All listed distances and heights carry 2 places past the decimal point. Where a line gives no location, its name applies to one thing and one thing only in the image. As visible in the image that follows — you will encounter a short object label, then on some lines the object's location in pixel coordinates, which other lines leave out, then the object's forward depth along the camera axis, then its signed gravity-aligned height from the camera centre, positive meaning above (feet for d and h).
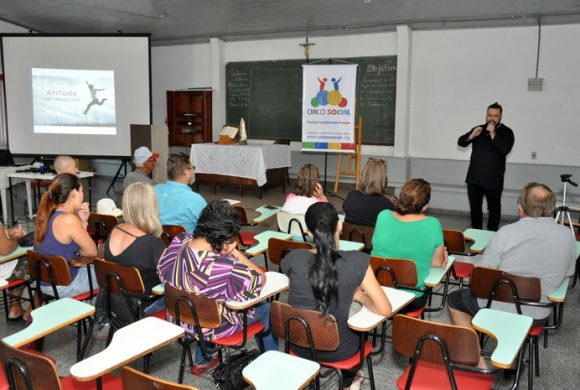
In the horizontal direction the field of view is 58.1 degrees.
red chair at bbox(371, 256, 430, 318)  9.32 -2.55
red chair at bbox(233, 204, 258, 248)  14.26 -3.04
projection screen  28.91 +2.19
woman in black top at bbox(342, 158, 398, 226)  12.48 -1.62
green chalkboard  28.96 +1.97
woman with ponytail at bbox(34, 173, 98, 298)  10.30 -2.05
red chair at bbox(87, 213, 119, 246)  13.60 -2.57
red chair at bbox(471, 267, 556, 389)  8.80 -2.65
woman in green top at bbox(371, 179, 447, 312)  9.55 -1.88
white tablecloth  27.86 -1.69
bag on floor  8.47 -4.00
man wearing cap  16.52 -1.25
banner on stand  25.58 +1.14
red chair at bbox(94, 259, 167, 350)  9.00 -2.95
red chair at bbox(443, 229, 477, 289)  11.48 -2.80
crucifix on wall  30.73 +4.85
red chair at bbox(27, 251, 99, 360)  9.59 -2.73
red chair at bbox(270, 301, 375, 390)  7.17 -2.82
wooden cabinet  34.45 +0.58
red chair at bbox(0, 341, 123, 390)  5.68 -2.68
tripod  15.27 -2.18
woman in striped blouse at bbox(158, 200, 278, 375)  7.89 -2.12
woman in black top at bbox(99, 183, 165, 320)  9.52 -2.04
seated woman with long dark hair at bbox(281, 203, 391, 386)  7.22 -2.05
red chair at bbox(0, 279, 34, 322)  10.39 -3.46
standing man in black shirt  17.85 -1.06
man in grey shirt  8.99 -1.99
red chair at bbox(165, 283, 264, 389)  7.89 -2.94
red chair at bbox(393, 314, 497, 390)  6.47 -2.82
